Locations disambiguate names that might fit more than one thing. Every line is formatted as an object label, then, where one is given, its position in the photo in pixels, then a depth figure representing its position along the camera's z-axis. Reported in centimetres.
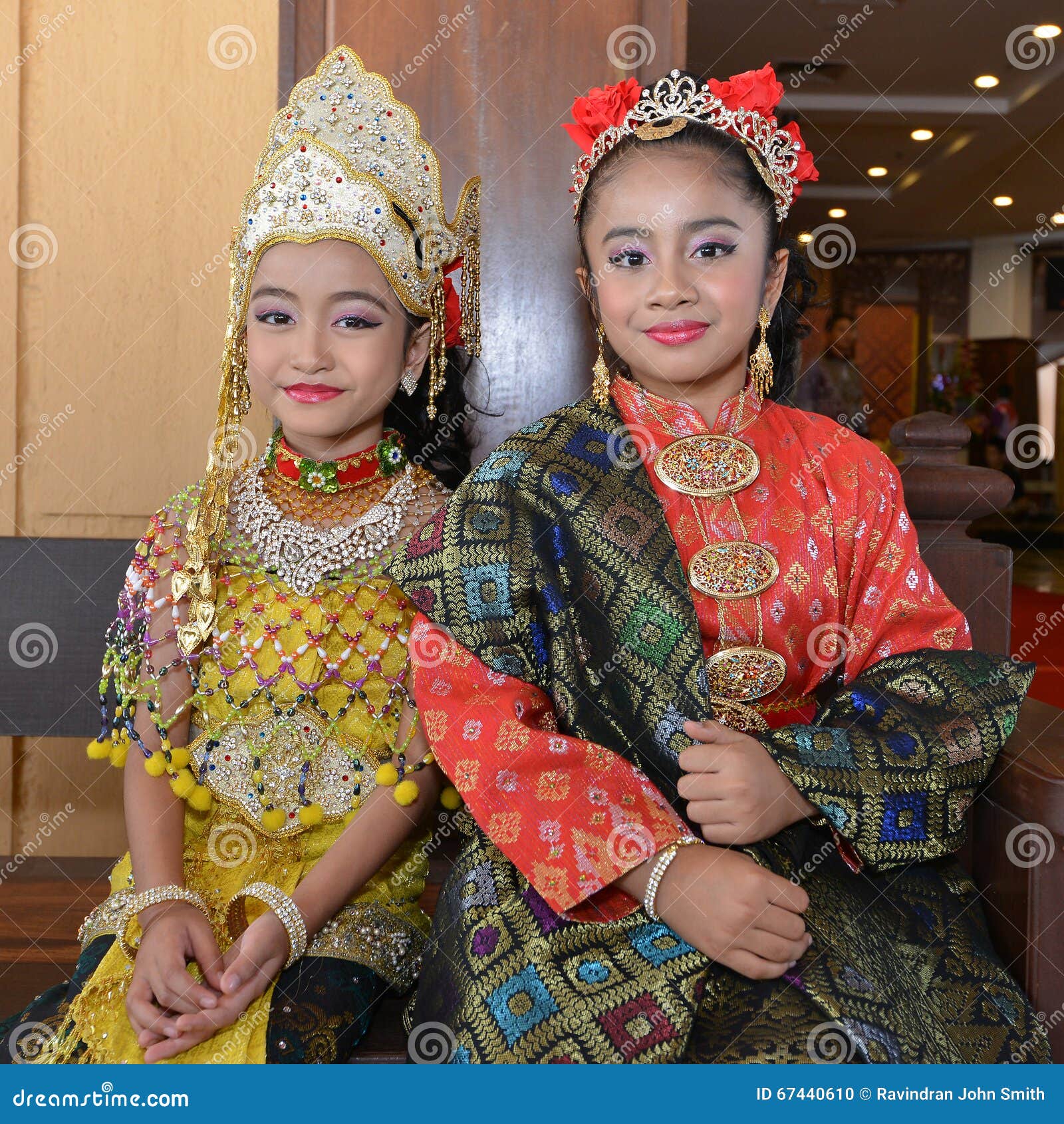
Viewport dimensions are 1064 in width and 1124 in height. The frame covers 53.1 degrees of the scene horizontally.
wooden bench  101
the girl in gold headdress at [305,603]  120
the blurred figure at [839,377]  790
